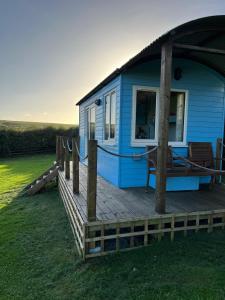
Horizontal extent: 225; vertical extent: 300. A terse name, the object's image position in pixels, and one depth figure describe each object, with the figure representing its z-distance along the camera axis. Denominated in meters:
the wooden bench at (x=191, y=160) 3.96
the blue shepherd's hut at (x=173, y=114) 4.24
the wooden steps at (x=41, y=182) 6.05
